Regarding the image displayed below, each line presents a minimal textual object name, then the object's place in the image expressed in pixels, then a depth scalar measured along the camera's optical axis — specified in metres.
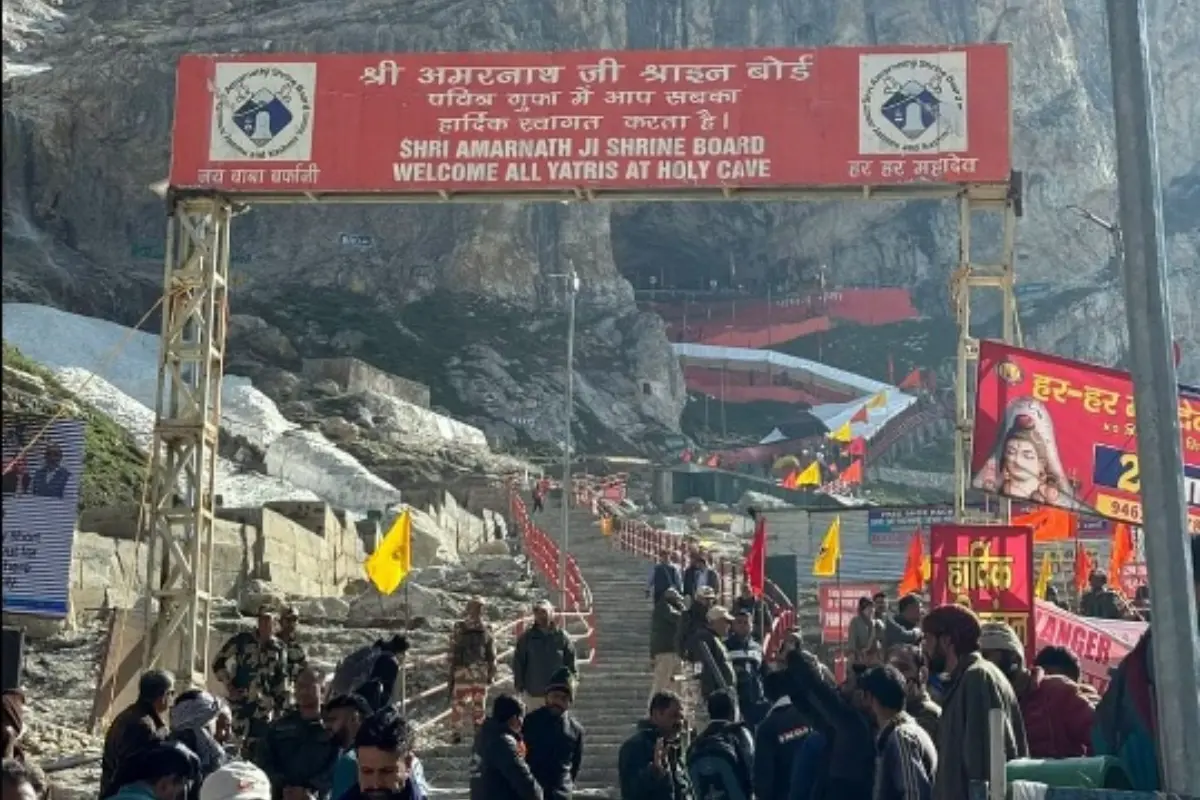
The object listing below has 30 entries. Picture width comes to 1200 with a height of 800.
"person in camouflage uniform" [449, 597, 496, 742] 14.59
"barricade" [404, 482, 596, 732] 16.88
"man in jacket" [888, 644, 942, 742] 7.80
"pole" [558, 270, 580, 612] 25.25
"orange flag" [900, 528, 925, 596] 22.89
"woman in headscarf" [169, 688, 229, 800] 7.44
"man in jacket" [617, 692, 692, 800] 8.71
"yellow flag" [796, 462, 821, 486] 53.47
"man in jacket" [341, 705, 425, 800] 5.47
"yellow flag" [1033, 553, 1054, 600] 21.24
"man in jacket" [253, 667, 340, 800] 7.51
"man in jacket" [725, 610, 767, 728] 12.57
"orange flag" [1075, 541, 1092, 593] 22.52
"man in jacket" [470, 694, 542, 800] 8.27
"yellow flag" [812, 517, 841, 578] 25.78
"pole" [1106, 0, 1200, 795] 5.44
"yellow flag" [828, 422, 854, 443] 67.31
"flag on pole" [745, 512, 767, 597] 21.47
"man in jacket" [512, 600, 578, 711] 12.80
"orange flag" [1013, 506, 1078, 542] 19.64
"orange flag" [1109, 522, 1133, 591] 22.00
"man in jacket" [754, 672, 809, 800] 8.65
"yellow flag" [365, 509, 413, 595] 20.17
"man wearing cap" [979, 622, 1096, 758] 7.41
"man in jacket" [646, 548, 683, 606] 18.10
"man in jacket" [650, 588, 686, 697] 15.03
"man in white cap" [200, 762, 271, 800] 5.08
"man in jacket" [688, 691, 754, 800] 8.61
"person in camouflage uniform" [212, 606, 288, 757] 10.99
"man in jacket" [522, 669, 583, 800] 9.12
